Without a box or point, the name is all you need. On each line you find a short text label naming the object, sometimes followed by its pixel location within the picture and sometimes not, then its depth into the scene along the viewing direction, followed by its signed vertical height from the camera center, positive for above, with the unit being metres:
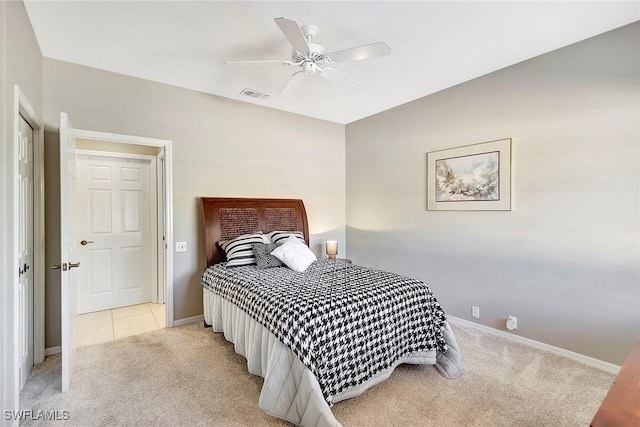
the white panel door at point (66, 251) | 2.18 -0.30
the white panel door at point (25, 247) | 2.19 -0.28
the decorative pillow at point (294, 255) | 3.10 -0.48
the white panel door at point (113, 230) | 3.90 -0.27
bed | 1.89 -0.86
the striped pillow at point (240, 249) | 3.28 -0.44
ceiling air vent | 3.62 +1.43
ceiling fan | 1.97 +1.16
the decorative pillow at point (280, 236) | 3.75 -0.33
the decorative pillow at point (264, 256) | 3.21 -0.50
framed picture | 3.13 +0.36
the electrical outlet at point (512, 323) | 3.05 -1.14
